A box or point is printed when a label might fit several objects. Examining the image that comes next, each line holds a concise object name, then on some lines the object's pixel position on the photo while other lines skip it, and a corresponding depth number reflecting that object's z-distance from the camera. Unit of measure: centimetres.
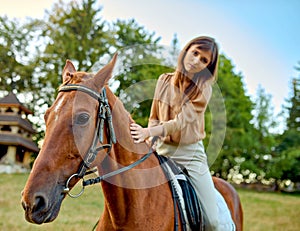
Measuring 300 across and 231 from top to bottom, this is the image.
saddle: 313
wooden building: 2452
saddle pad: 362
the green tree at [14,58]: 3145
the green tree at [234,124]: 3109
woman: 324
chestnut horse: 226
